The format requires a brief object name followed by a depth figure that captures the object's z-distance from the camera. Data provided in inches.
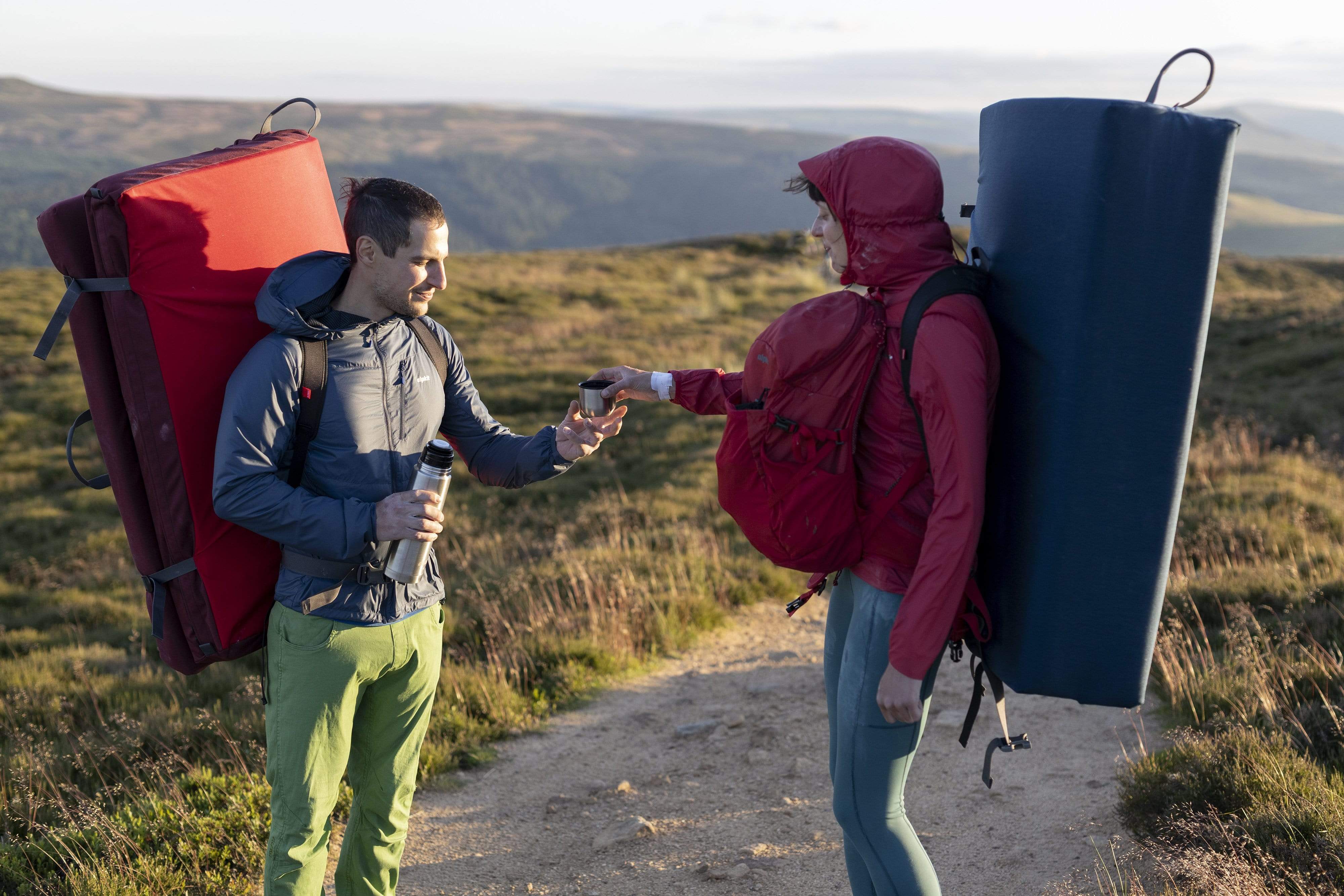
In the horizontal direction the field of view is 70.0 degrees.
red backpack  99.6
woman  94.2
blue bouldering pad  95.3
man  111.0
